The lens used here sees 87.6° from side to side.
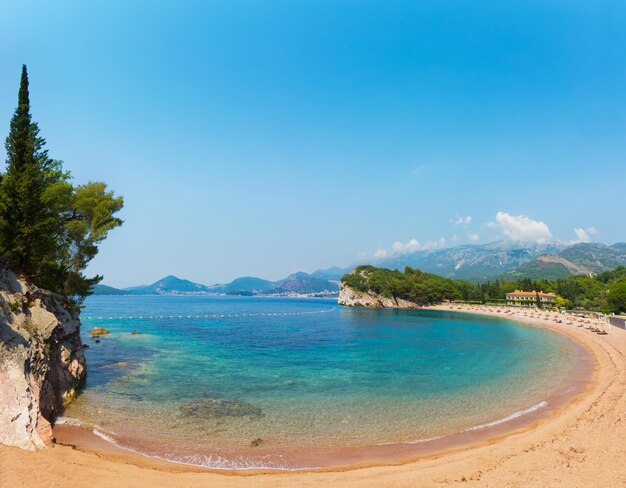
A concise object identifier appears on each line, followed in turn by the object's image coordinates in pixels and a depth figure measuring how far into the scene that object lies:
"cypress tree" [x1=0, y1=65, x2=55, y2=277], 19.36
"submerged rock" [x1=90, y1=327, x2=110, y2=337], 50.15
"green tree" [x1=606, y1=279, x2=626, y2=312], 69.56
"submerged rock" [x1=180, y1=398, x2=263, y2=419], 18.67
